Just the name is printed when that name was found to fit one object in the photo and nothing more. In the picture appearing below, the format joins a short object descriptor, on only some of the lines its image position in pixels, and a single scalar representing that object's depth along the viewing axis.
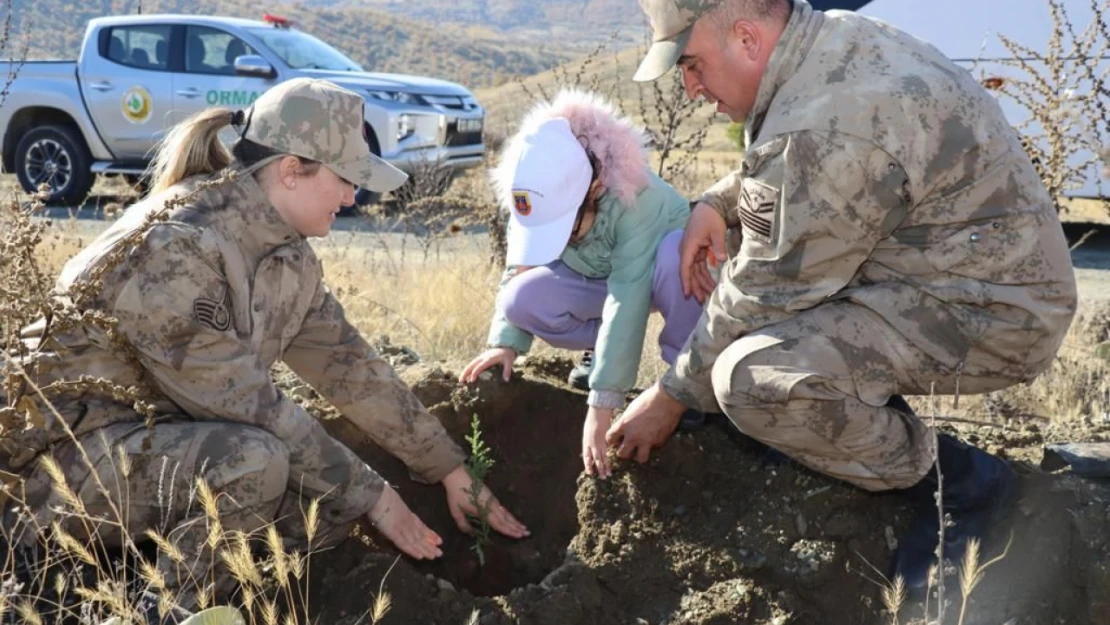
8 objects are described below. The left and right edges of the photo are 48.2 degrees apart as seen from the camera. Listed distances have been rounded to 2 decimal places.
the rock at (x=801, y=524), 3.18
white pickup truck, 10.57
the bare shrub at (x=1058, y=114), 4.59
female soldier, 2.86
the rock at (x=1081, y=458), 3.27
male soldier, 2.80
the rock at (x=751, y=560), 3.12
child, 3.39
